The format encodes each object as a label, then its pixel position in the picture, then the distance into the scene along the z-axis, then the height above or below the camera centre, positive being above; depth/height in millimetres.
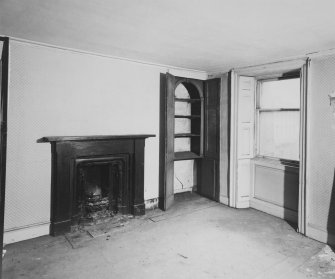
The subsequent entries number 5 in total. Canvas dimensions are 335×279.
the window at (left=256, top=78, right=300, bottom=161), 4180 +414
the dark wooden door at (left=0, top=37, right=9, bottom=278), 2316 +173
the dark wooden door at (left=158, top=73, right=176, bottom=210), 4316 -27
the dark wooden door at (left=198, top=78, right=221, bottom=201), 4875 +32
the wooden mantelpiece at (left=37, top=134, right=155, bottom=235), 3469 -272
